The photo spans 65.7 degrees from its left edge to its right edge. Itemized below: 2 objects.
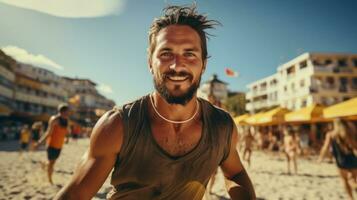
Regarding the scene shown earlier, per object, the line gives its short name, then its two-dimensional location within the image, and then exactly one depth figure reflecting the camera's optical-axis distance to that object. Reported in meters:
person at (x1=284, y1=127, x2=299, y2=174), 10.97
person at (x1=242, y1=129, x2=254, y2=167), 12.42
